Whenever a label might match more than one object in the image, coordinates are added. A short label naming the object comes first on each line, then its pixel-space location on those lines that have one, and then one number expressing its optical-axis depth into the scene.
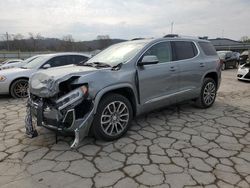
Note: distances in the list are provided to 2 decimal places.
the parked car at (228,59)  14.70
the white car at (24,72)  5.84
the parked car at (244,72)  8.75
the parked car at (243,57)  14.40
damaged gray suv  2.94
